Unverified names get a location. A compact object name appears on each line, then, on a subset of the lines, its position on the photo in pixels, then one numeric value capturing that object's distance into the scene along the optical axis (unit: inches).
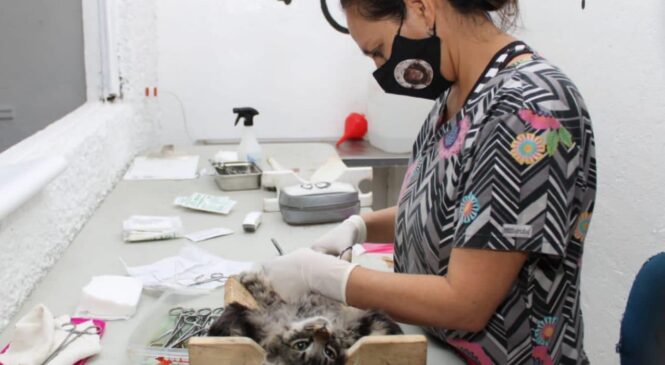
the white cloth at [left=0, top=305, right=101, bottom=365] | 36.3
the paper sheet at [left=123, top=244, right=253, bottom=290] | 49.1
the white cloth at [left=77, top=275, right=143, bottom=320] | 43.3
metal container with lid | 63.8
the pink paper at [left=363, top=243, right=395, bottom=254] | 58.6
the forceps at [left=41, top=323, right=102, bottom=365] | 37.3
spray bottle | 85.2
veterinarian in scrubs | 33.4
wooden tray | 31.0
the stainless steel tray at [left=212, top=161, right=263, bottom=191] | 77.4
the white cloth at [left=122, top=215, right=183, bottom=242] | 59.1
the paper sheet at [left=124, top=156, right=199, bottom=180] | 83.1
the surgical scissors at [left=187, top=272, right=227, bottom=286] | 49.6
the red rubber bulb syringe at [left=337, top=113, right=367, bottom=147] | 116.5
